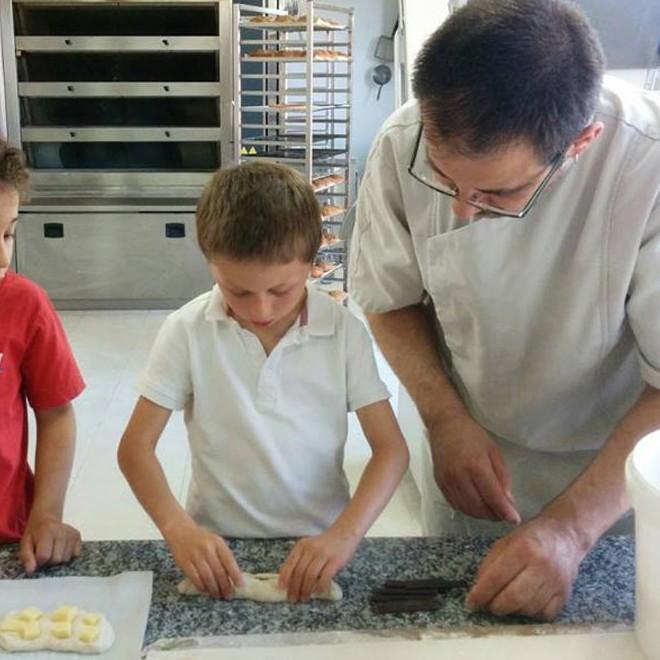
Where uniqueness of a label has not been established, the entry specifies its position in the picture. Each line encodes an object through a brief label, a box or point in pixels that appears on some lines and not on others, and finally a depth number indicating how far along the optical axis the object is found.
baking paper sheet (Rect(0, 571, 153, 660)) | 0.75
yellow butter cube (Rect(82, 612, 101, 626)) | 0.74
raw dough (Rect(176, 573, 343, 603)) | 0.79
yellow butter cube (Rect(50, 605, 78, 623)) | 0.74
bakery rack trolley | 3.63
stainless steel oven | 4.07
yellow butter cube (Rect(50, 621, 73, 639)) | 0.72
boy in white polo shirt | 0.91
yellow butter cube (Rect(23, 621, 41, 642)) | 0.73
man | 0.78
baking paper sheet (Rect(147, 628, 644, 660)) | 0.72
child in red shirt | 1.01
